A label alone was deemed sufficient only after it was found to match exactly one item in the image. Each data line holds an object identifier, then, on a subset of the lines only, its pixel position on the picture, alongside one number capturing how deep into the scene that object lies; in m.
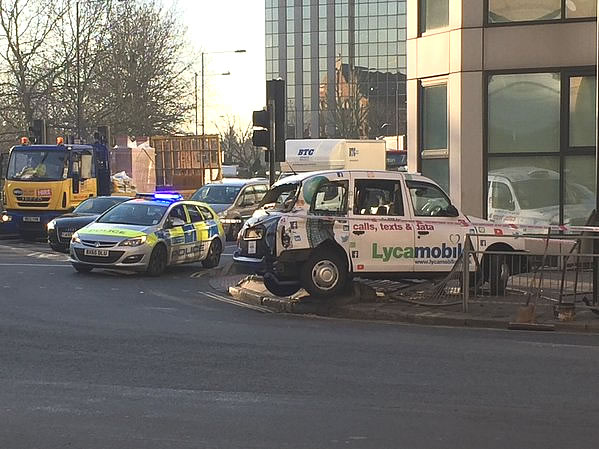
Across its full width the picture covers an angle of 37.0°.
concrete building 16.06
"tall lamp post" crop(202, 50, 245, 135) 50.50
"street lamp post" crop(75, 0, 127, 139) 36.65
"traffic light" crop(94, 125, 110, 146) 26.44
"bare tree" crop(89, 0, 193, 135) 47.19
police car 16.70
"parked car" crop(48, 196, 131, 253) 21.19
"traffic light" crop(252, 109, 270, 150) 17.23
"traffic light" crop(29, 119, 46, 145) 28.44
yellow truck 24.86
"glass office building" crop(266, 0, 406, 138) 100.75
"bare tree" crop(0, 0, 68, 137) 40.69
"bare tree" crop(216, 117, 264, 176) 95.56
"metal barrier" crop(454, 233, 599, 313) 11.72
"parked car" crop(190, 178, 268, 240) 26.14
